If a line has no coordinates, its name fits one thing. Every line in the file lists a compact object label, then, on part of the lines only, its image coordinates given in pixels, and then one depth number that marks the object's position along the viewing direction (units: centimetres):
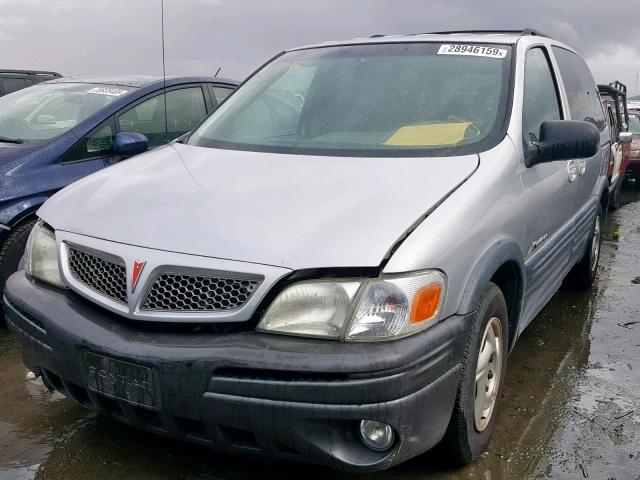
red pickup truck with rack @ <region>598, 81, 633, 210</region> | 682
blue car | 404
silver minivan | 211
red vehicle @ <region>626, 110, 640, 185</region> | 1175
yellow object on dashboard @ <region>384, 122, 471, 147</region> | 296
